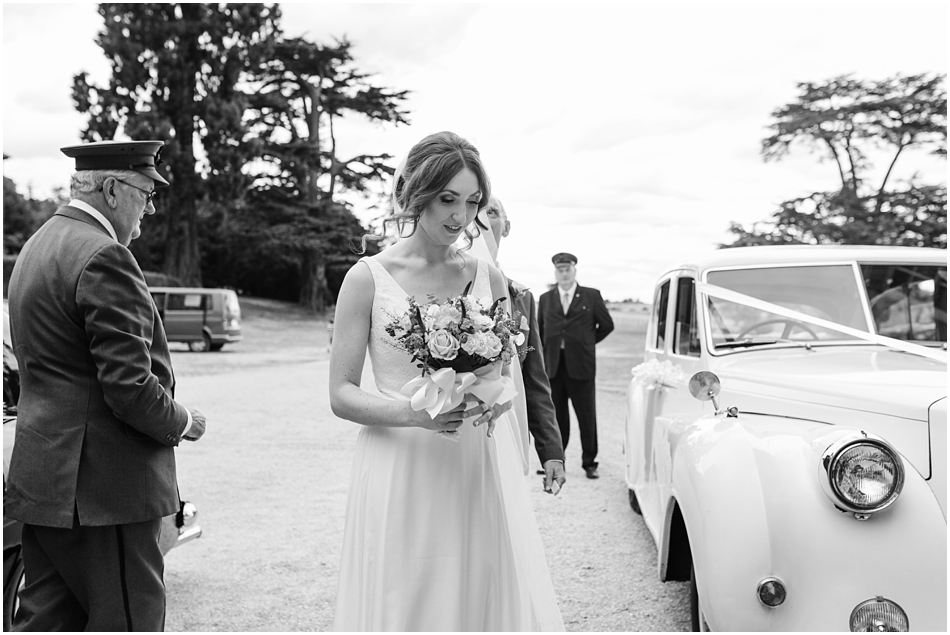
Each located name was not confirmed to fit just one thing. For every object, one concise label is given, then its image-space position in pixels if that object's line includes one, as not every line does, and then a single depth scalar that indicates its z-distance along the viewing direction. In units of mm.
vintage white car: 2803
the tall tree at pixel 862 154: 25422
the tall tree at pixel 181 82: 31953
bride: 2332
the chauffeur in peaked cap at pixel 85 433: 2455
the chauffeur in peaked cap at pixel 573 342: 7469
